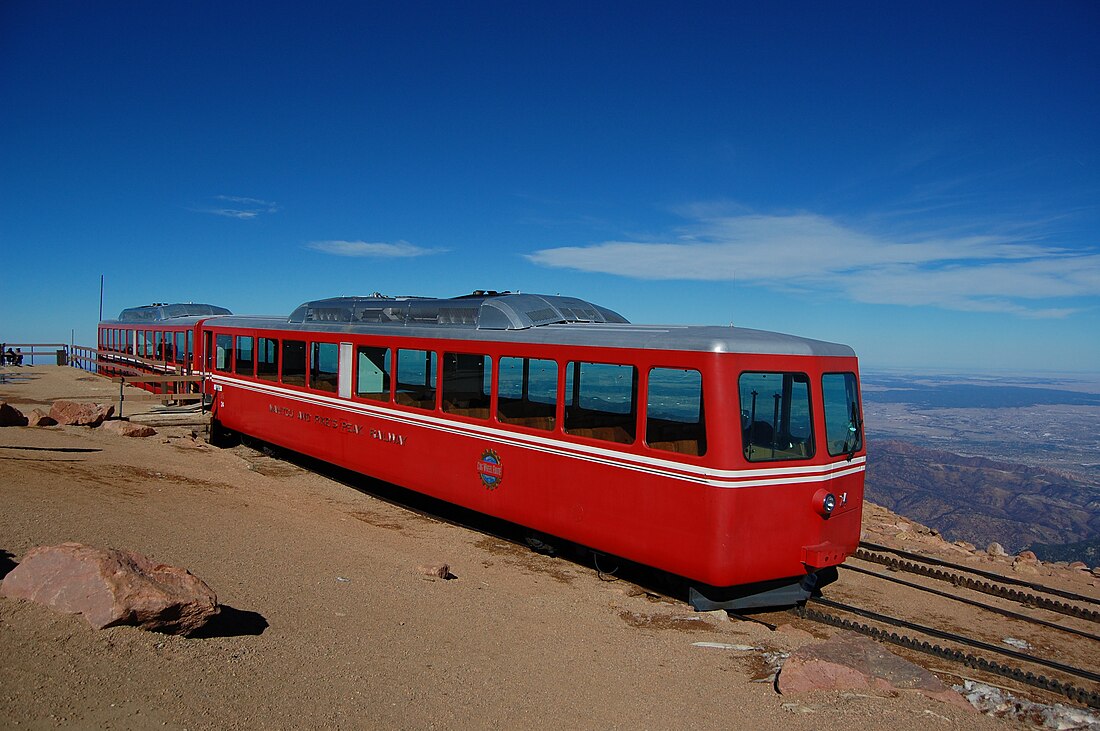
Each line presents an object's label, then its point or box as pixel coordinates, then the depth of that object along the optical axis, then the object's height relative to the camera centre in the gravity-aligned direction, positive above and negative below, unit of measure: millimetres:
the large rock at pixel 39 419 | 14641 -1705
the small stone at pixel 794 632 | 7125 -2636
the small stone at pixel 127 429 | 14999 -1883
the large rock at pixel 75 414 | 15477 -1660
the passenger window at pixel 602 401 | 8117 -553
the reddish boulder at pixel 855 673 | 5398 -2300
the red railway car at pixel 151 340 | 22297 -107
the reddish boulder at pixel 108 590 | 4676 -1637
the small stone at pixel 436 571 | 7895 -2369
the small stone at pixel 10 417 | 14148 -1625
